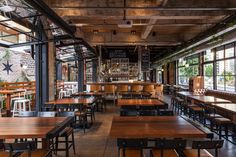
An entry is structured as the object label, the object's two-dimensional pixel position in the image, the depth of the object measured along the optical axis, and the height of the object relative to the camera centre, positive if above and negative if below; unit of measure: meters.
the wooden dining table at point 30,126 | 2.00 -0.70
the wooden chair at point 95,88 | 8.41 -0.57
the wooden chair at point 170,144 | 1.92 -0.80
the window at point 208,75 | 7.84 +0.07
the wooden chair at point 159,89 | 8.64 -0.66
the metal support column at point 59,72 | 9.98 +0.32
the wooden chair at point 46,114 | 3.10 -0.71
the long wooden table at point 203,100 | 4.54 -0.69
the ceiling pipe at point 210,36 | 4.33 +1.28
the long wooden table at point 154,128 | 2.08 -0.73
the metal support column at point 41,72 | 4.42 +0.14
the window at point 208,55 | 7.67 +1.03
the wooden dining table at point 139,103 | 4.19 -0.70
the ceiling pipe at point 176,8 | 4.09 +1.74
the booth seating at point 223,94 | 5.38 -0.68
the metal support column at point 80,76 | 8.85 +0.06
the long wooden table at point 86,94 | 6.31 -0.68
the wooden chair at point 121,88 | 8.36 -0.60
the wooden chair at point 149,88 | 8.21 -0.58
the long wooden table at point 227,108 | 3.29 -0.71
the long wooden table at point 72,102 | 4.20 -0.67
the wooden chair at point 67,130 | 2.87 -1.00
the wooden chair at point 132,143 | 1.92 -0.80
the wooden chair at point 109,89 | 8.33 -0.62
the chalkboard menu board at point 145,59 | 10.50 +1.15
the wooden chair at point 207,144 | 1.90 -0.80
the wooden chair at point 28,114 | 3.17 -0.72
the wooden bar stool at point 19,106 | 5.32 -1.01
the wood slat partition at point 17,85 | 5.69 -0.30
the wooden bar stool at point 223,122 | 3.73 -1.06
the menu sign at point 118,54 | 11.12 +1.58
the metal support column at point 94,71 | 11.76 +0.44
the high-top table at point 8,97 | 5.00 -0.62
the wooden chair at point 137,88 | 8.31 -0.58
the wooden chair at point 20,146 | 1.84 -0.79
